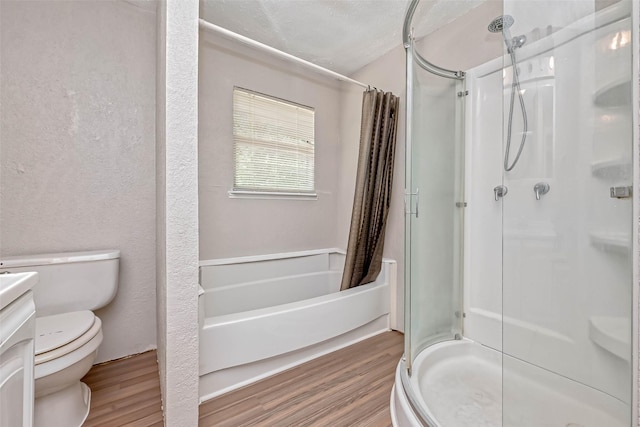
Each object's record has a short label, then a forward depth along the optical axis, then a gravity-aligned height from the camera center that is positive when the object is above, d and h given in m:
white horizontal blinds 2.19 +0.55
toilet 1.09 -0.52
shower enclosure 0.80 -0.08
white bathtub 1.40 -0.65
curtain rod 1.46 +0.95
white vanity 0.55 -0.31
